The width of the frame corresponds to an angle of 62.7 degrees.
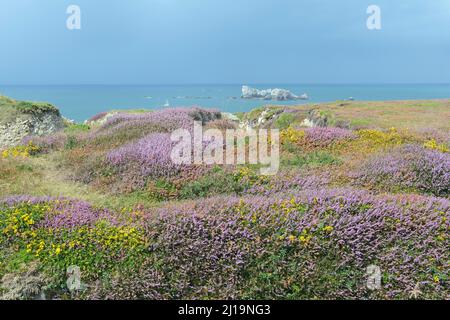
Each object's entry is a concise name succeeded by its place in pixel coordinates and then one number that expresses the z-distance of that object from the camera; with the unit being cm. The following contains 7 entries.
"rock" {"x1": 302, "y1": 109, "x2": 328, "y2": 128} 2780
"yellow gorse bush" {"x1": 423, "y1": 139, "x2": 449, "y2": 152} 1422
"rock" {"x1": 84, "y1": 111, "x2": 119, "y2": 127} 4568
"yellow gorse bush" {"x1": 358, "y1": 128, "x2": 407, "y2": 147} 1509
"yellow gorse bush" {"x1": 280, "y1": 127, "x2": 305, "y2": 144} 1502
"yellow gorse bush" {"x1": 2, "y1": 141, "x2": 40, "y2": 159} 1512
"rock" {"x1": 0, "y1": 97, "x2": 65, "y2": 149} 2308
